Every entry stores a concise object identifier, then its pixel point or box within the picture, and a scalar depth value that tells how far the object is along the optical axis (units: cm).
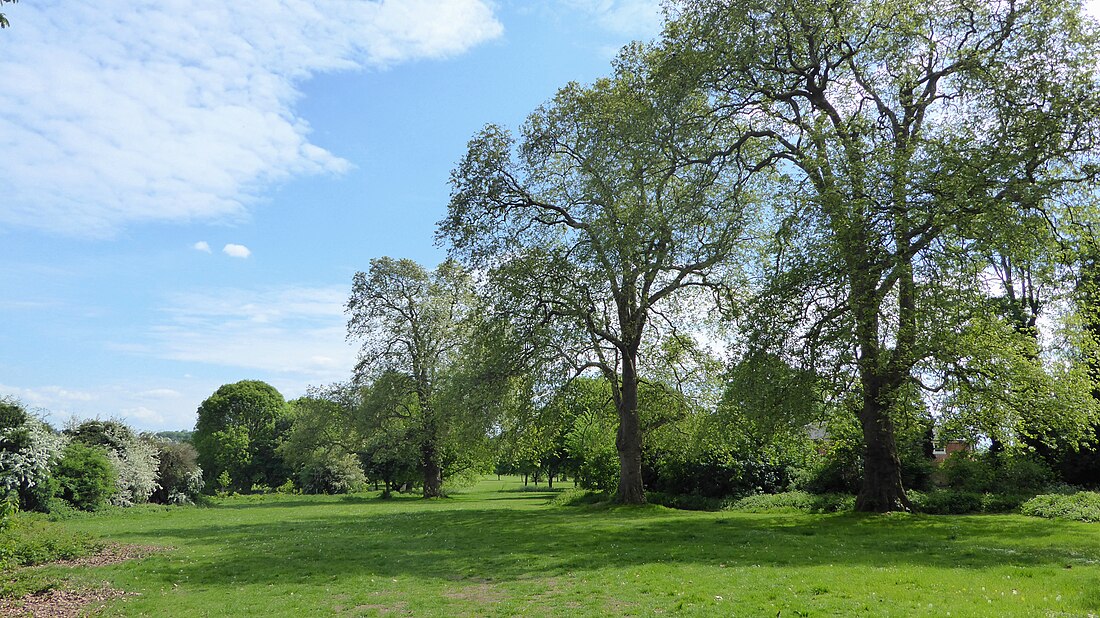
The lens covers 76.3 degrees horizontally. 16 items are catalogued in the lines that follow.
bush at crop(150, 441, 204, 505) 3906
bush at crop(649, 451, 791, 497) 3014
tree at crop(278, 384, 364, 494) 4700
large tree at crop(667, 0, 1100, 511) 1783
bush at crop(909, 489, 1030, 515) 2352
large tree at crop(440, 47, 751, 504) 2506
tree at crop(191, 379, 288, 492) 6744
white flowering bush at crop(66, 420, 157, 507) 3434
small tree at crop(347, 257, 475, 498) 4641
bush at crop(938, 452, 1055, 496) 2545
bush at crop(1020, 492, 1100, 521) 1981
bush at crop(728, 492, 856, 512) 2517
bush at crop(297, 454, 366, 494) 5341
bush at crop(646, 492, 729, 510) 2931
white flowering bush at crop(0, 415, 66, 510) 2616
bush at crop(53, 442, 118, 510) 3017
